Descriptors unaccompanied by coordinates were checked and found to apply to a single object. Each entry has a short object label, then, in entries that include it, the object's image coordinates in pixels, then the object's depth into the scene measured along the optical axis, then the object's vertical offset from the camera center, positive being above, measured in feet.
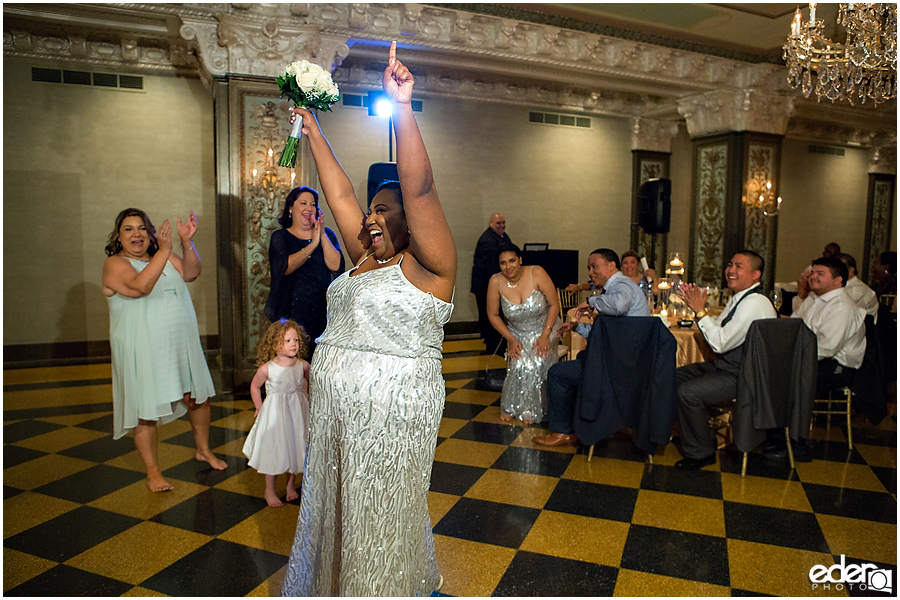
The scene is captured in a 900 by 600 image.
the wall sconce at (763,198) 25.81 +2.69
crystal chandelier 12.61 +4.66
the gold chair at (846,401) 12.57 -2.97
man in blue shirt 11.89 -1.01
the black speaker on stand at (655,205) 26.36 +2.40
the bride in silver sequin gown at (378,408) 5.31 -1.36
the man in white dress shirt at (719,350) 11.26 -1.68
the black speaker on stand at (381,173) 20.20 +2.85
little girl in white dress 9.17 -2.27
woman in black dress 10.78 -0.23
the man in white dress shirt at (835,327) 12.64 -1.35
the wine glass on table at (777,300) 15.16 -0.96
